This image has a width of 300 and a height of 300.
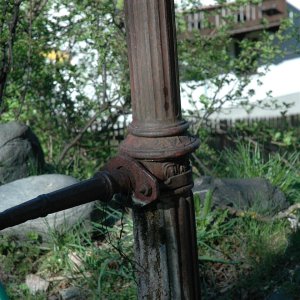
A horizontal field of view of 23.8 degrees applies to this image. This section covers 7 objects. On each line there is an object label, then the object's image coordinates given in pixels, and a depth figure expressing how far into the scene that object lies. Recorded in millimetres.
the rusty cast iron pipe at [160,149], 2658
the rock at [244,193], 4918
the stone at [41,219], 4664
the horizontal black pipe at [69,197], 2486
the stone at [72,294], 4254
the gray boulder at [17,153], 5680
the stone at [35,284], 4371
